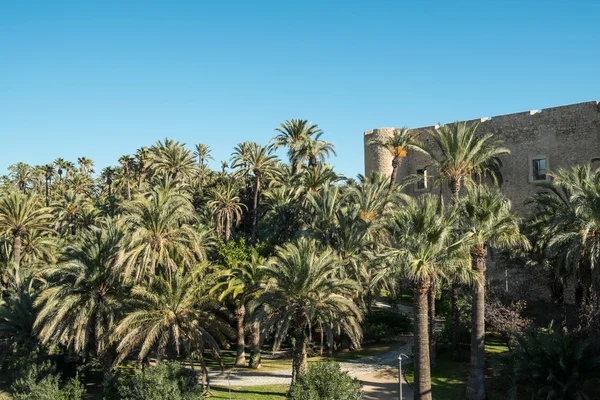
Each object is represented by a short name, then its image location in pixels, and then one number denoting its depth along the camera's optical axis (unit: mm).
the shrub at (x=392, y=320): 29953
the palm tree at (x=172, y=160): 45062
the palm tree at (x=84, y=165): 67938
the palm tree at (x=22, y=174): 66375
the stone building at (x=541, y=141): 32000
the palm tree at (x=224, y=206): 38812
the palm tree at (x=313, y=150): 37406
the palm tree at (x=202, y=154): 54531
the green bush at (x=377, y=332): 28859
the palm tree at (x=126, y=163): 51116
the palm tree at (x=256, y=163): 40594
